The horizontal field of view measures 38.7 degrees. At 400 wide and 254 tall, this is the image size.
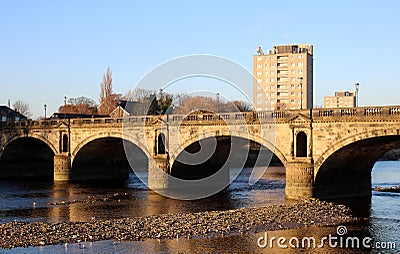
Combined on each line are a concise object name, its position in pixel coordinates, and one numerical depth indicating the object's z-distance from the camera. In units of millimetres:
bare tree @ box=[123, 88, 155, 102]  128000
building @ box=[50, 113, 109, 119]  111931
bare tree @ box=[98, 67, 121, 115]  136375
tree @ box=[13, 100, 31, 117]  181150
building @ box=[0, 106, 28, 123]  110525
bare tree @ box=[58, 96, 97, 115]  149800
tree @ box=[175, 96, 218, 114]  107750
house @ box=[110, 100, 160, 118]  112688
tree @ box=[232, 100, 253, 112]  131525
